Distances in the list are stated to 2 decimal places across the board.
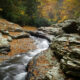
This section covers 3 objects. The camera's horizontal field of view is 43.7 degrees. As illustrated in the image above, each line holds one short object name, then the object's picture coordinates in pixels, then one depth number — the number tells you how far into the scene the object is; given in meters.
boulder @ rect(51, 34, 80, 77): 3.55
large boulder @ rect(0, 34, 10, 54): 7.37
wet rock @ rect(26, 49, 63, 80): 4.44
